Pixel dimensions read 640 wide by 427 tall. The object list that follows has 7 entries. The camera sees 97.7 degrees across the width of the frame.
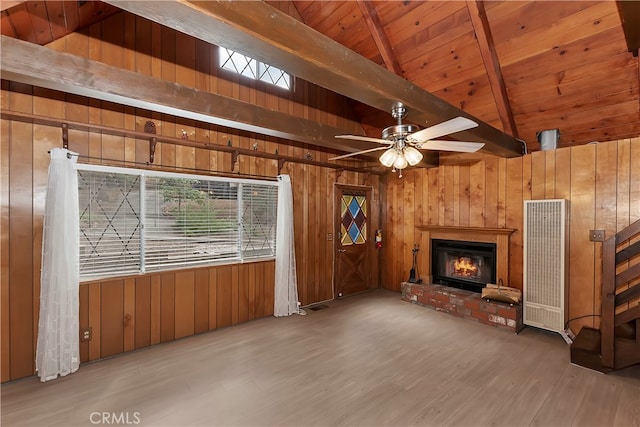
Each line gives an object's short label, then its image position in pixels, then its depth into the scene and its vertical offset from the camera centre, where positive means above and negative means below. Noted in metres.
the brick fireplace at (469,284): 3.83 -1.23
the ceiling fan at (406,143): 2.43 +0.64
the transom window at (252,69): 3.85 +2.11
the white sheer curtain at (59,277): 2.60 -0.62
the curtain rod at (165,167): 2.90 +0.53
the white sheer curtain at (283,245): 4.20 -0.49
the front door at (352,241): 5.19 -0.55
